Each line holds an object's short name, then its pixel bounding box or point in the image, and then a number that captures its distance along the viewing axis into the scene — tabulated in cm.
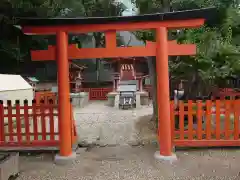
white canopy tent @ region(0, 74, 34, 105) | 845
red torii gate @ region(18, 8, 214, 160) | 394
